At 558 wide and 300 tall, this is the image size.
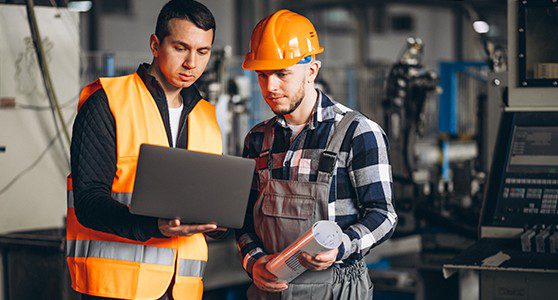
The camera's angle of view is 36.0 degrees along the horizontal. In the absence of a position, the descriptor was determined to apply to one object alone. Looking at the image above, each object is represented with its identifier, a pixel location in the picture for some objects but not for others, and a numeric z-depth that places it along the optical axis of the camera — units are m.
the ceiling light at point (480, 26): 5.11
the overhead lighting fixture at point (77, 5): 4.03
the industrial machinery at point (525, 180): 2.84
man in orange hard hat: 2.37
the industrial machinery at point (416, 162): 5.01
